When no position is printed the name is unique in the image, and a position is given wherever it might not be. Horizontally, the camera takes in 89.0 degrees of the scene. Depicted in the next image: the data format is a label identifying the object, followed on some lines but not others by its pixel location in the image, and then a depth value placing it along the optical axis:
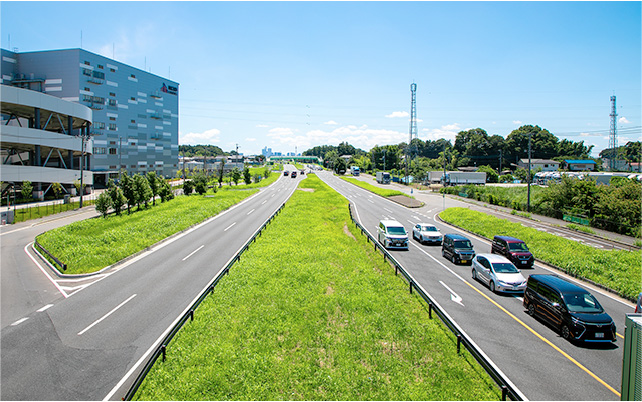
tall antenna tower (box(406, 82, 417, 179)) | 95.88
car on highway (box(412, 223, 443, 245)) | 29.06
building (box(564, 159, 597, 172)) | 115.06
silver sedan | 17.39
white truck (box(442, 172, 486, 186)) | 89.07
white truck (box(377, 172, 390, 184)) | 95.56
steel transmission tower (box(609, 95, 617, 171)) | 101.06
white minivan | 26.95
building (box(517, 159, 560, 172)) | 120.19
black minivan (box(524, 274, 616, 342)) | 12.21
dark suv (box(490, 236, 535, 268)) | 22.59
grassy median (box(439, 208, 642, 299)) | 18.84
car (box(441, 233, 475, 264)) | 23.22
